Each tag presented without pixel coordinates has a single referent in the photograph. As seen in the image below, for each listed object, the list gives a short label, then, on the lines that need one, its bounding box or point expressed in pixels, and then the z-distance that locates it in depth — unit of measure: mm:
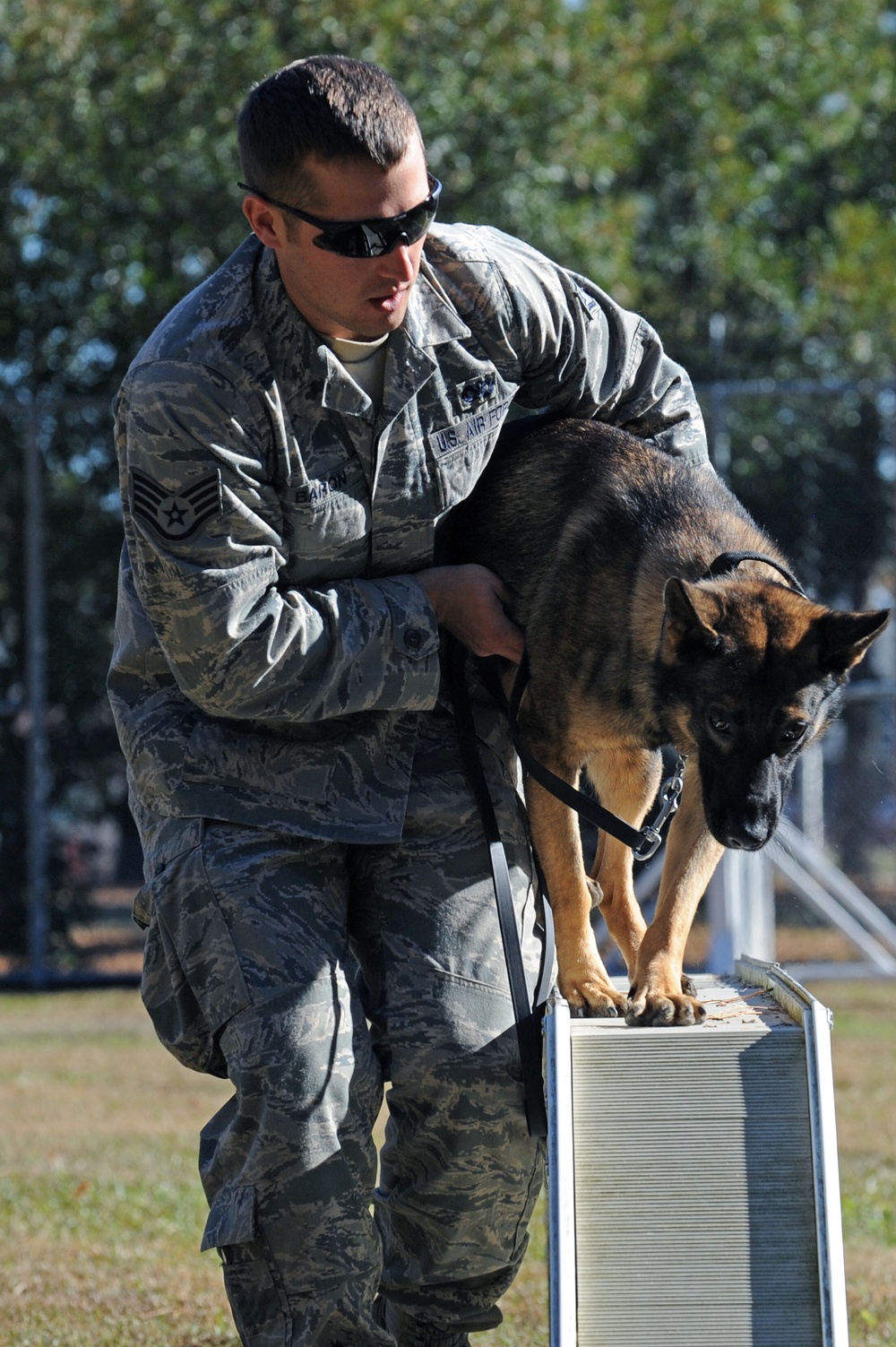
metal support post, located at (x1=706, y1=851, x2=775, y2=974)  17250
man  5844
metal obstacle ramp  5437
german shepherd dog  6691
